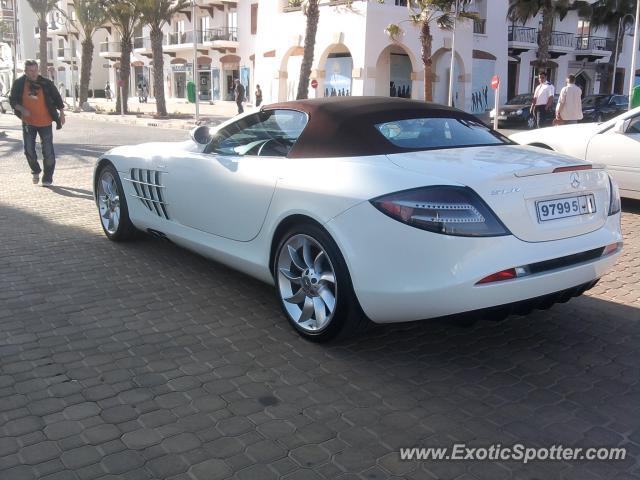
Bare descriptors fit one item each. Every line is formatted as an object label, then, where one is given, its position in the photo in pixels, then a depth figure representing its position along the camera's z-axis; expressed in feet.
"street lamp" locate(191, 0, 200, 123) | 92.25
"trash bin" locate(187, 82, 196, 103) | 146.51
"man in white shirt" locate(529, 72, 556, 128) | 54.24
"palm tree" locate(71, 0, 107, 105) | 128.36
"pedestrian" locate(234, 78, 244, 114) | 112.16
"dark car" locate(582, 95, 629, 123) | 91.76
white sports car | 10.52
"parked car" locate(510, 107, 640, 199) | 25.03
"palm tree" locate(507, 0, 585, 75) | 112.57
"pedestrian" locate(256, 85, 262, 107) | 107.45
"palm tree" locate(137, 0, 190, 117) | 103.85
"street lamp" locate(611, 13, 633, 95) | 136.87
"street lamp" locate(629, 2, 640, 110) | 55.88
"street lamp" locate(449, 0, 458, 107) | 88.40
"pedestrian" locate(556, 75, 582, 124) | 42.65
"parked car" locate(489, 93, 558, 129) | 85.61
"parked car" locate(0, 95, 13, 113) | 128.46
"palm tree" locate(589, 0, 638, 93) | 133.69
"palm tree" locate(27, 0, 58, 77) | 140.67
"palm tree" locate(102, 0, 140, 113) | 111.45
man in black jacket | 28.91
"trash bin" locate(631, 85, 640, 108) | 52.08
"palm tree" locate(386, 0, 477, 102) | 84.02
